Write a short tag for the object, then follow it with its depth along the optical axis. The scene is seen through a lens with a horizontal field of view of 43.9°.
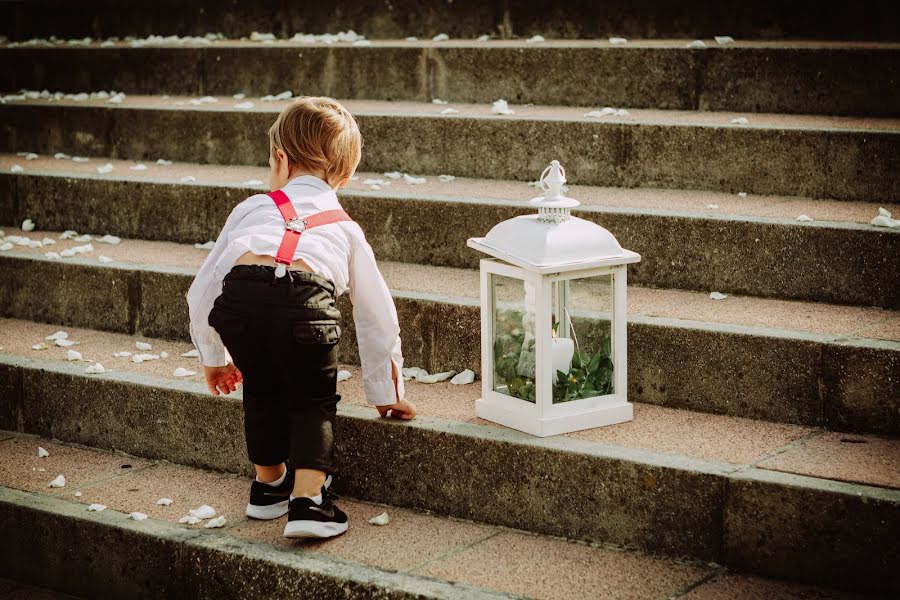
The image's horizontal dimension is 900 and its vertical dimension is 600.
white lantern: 3.33
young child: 3.19
